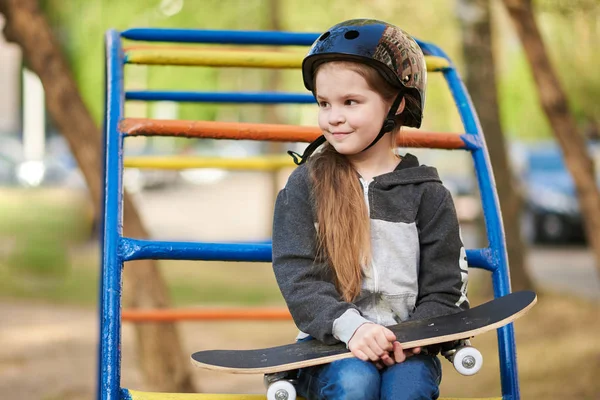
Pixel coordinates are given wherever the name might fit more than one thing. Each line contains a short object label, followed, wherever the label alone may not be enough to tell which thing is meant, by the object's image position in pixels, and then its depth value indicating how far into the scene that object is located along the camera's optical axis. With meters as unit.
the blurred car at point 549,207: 27.33
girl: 3.86
